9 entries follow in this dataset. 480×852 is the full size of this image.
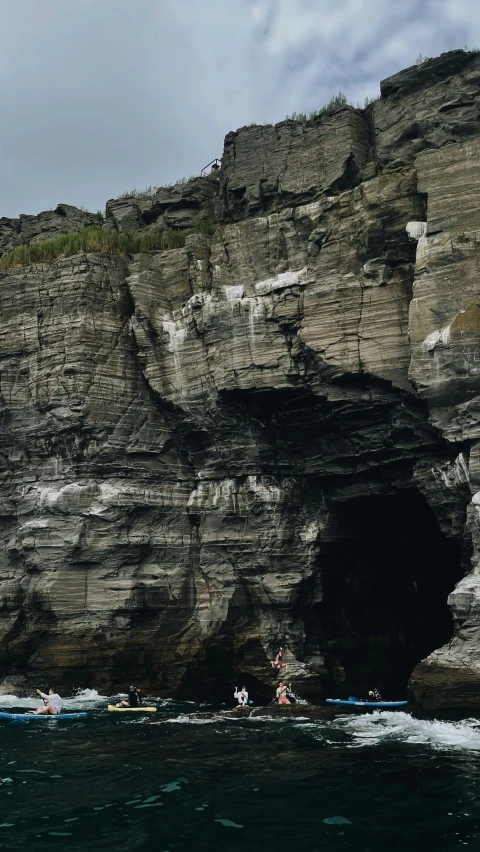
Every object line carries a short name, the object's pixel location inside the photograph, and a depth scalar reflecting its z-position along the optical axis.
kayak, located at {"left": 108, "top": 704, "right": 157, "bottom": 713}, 23.41
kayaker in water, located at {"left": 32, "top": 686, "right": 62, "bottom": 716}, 23.50
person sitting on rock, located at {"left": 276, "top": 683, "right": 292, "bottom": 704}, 24.78
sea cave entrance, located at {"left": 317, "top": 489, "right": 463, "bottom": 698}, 29.70
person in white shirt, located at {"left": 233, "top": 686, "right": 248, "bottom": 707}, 25.17
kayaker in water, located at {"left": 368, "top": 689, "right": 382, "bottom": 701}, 28.36
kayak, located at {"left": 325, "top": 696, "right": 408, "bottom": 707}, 24.55
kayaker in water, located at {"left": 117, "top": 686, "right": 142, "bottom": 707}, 24.06
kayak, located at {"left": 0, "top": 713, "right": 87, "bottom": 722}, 23.03
